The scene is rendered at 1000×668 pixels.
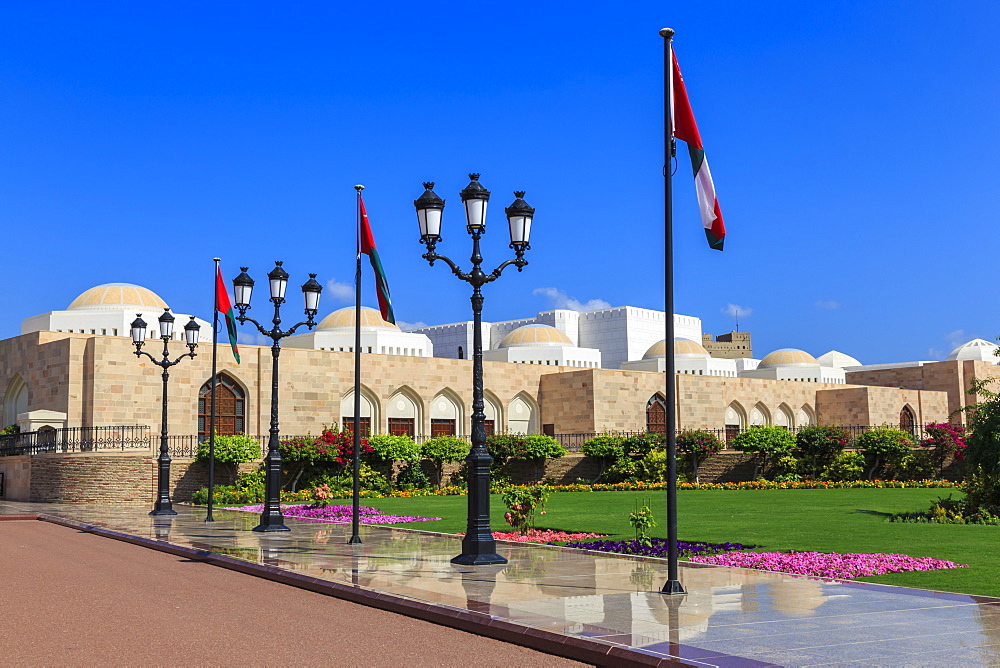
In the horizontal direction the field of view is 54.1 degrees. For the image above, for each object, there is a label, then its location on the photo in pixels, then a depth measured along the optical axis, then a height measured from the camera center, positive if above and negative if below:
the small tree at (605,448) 37.91 -0.69
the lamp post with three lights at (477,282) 12.37 +1.91
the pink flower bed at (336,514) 20.69 -1.88
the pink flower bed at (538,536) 15.53 -1.71
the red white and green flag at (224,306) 20.99 +2.70
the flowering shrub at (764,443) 36.67 -0.51
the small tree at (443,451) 36.09 -0.74
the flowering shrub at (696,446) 37.28 -0.62
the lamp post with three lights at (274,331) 17.17 +1.83
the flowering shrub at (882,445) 35.12 -0.58
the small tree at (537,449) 37.62 -0.72
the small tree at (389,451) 34.41 -0.70
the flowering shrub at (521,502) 15.87 -1.17
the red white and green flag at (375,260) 15.03 +2.68
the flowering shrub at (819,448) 36.16 -0.70
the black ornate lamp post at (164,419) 23.81 +0.31
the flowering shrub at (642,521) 13.22 -1.24
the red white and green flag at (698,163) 9.74 +2.66
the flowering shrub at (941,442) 33.19 -0.46
